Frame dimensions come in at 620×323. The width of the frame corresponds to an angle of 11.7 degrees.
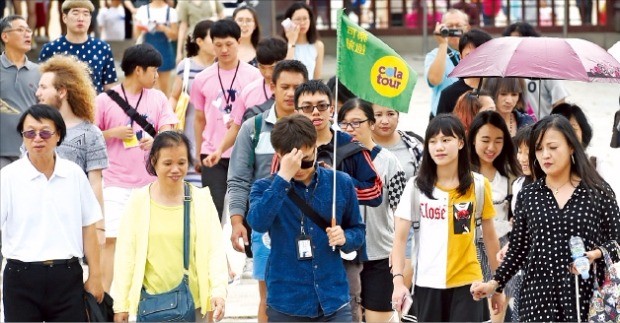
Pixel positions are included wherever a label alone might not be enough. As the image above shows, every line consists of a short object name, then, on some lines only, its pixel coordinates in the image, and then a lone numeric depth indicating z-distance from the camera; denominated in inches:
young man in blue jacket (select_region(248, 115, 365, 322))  583.2
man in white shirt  622.5
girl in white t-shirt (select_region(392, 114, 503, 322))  623.7
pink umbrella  749.6
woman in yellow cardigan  600.5
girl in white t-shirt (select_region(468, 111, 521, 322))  723.0
